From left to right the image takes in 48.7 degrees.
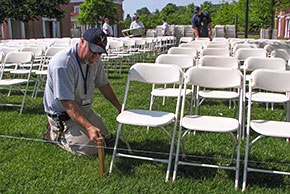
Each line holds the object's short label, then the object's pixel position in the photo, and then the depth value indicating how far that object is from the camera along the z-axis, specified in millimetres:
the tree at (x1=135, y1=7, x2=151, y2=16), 138450
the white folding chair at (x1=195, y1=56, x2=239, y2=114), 4582
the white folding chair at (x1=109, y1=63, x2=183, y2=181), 3277
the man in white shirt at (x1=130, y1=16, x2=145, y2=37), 15395
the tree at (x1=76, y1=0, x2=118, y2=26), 34344
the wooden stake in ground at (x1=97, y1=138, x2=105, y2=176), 3002
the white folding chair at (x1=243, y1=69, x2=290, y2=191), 3422
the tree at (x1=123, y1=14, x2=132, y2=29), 74125
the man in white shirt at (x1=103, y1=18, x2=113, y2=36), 14656
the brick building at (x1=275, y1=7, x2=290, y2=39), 51469
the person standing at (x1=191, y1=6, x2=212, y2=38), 10716
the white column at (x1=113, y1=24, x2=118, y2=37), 52500
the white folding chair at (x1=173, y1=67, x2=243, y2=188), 3131
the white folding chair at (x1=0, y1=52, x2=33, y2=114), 5789
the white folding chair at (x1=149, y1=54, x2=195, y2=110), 5090
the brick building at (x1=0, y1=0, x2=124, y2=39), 31625
